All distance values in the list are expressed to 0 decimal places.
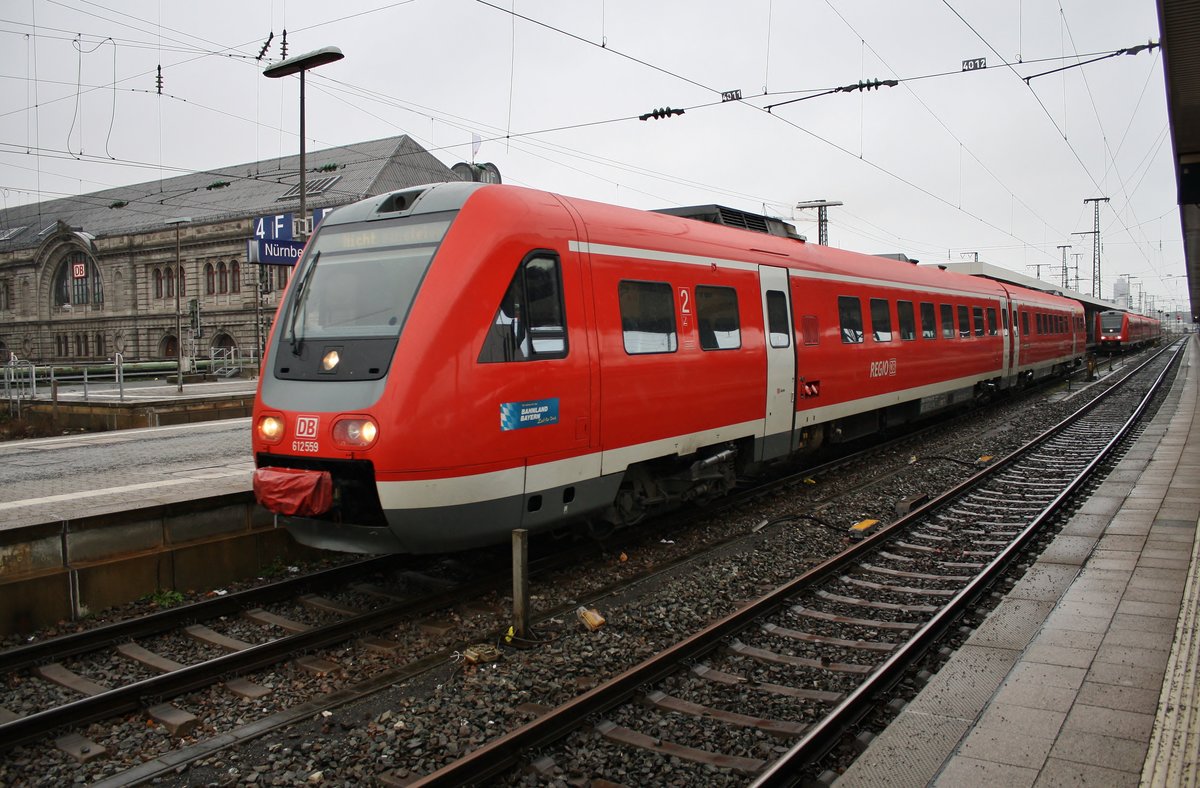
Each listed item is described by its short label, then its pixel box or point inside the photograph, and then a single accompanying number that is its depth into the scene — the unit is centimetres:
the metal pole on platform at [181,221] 5506
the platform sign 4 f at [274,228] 2534
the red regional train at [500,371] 578
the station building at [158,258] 5128
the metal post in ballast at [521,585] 575
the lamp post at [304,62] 1570
